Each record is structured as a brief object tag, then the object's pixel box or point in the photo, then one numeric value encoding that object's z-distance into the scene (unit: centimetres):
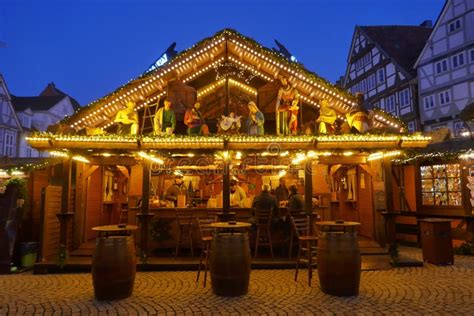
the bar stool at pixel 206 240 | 686
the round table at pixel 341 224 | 634
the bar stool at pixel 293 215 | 847
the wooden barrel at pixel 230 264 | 586
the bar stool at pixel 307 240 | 659
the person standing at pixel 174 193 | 1087
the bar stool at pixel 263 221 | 859
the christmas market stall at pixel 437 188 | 1023
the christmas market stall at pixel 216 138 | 823
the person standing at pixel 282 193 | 1222
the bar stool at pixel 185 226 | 927
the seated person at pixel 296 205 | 920
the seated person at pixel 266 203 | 881
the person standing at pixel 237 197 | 1118
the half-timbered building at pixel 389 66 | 2580
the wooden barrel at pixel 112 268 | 569
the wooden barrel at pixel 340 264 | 577
